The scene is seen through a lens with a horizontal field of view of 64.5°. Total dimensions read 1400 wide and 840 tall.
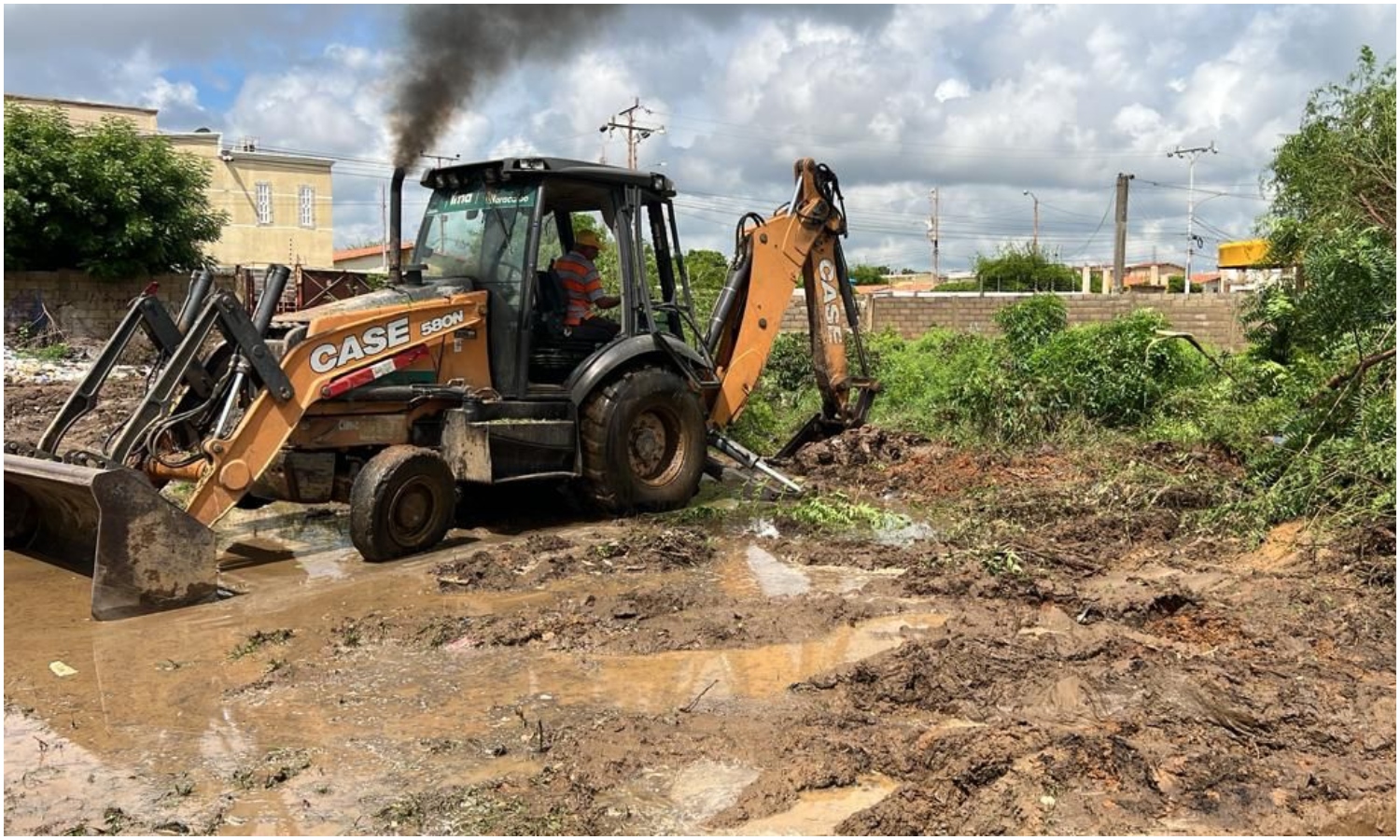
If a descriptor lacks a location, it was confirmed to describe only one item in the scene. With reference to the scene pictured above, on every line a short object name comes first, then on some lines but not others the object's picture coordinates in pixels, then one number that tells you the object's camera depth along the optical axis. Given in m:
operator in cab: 8.14
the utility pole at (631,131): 42.59
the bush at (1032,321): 12.41
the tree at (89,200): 19.62
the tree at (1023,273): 47.75
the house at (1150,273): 62.49
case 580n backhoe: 6.08
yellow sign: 13.35
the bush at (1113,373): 10.86
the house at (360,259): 49.34
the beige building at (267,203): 42.44
